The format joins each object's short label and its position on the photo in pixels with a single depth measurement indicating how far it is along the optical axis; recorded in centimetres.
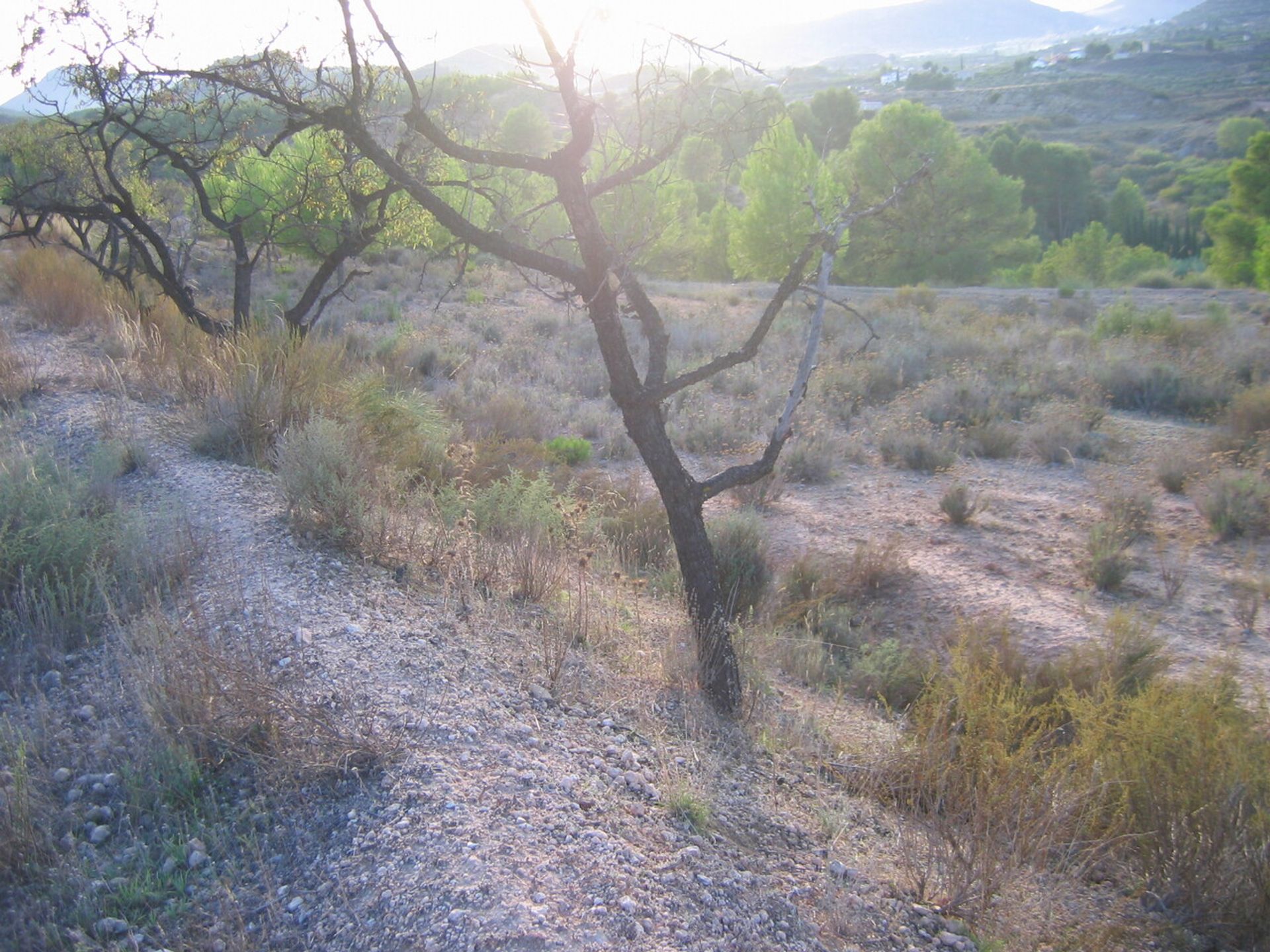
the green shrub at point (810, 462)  1093
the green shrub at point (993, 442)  1194
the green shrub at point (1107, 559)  784
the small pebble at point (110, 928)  242
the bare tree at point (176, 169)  698
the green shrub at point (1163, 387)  1359
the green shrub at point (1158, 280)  2906
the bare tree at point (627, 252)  456
